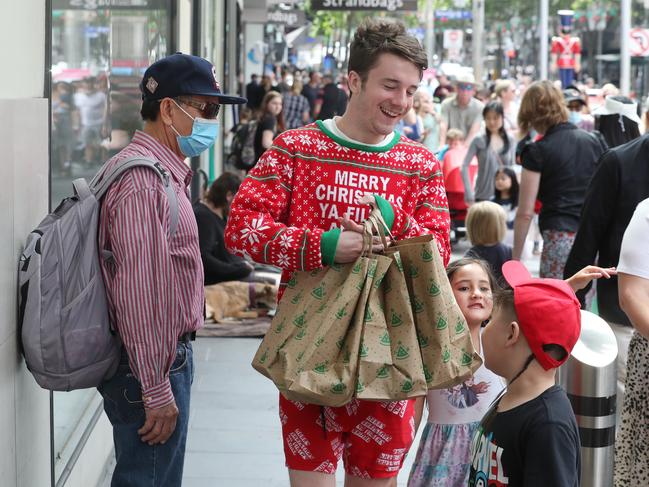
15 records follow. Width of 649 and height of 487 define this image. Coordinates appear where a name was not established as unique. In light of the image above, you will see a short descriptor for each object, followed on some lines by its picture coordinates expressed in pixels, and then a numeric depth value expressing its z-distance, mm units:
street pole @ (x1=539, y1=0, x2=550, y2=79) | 42219
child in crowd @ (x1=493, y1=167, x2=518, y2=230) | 12758
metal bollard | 4574
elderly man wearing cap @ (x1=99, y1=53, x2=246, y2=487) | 3348
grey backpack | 3299
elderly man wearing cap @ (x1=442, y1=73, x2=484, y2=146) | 15789
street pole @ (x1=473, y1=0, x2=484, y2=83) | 39197
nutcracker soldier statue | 40844
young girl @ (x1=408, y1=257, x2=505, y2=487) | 4508
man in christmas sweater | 3496
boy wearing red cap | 2928
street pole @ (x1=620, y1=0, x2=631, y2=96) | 30112
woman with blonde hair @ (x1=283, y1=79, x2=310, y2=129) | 19844
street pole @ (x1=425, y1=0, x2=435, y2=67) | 48719
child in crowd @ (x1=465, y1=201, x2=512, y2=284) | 7219
